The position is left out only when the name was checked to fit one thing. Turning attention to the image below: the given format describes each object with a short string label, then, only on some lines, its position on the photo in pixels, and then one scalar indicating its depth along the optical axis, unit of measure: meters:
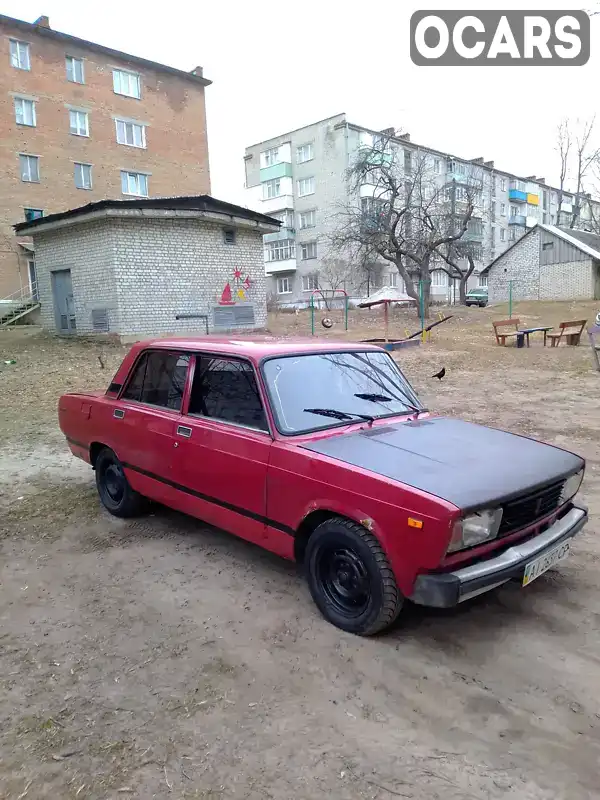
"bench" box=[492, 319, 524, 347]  17.10
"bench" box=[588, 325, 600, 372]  11.55
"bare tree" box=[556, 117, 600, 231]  48.19
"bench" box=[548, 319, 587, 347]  17.11
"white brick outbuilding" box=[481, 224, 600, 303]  35.46
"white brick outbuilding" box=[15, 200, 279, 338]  16.22
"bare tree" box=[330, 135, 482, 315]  30.20
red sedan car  2.64
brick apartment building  29.92
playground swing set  18.05
